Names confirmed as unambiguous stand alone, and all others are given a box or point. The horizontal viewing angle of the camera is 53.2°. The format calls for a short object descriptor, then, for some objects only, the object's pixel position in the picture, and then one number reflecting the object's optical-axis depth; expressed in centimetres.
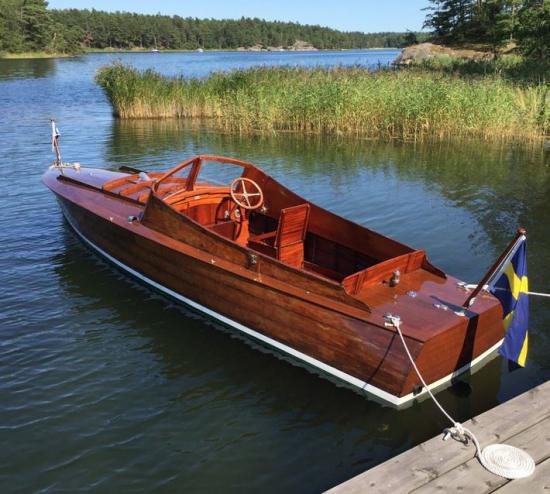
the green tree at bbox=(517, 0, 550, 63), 2361
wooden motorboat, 476
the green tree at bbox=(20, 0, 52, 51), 8438
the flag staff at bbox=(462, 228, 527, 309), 466
